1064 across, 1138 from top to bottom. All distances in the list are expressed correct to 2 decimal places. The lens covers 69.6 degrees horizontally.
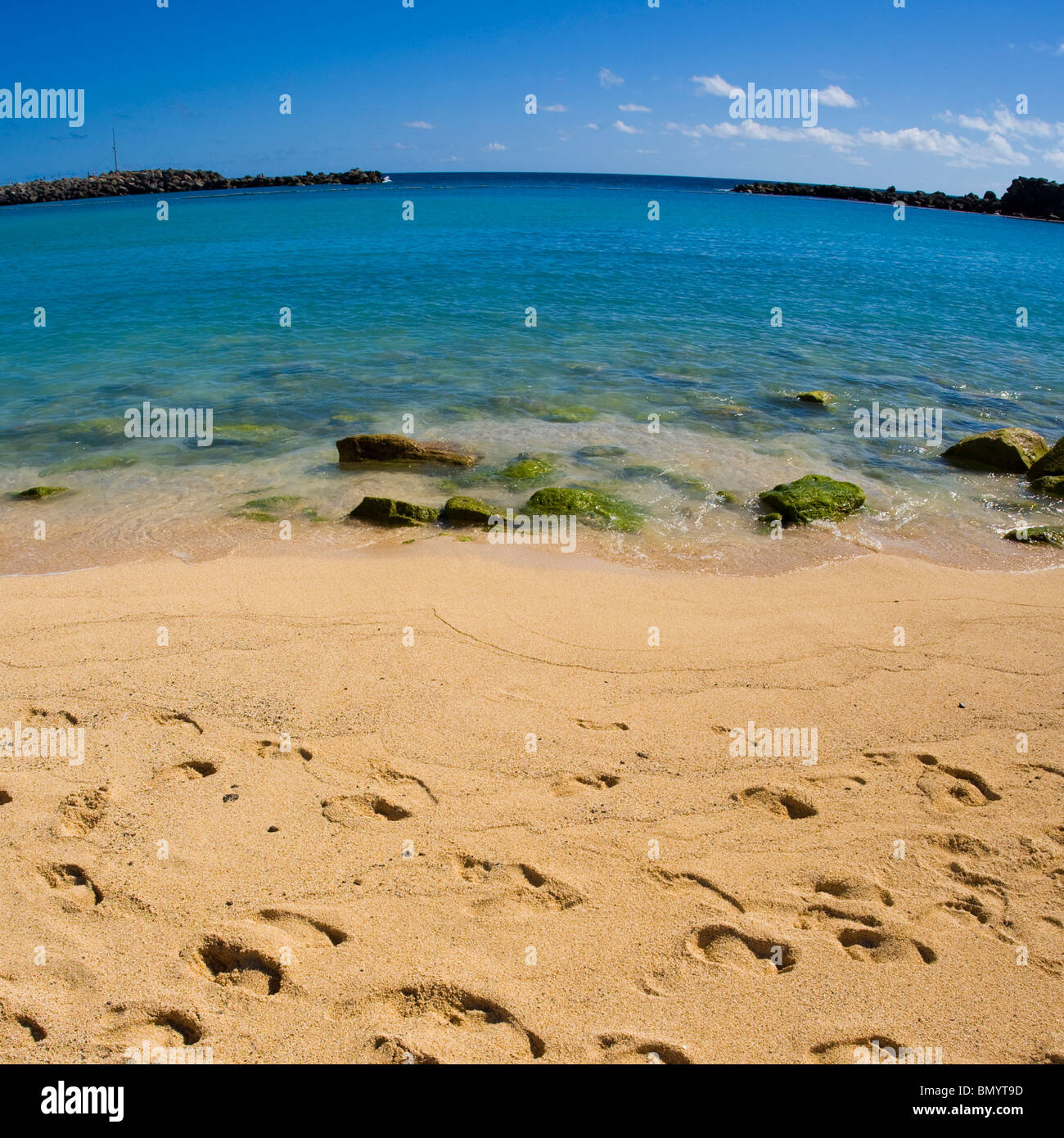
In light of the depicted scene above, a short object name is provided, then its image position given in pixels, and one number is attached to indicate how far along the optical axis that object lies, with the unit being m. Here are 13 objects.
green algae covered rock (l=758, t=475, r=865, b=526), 9.65
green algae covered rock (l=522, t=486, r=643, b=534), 9.55
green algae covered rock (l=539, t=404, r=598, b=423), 13.44
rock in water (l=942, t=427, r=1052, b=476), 11.52
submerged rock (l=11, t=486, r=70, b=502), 10.09
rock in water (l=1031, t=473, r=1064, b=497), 10.83
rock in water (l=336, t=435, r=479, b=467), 11.36
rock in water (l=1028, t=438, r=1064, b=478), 11.17
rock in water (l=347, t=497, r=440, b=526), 9.35
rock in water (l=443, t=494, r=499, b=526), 9.38
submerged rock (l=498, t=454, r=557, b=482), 10.91
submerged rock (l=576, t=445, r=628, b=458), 11.79
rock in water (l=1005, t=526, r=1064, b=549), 9.36
